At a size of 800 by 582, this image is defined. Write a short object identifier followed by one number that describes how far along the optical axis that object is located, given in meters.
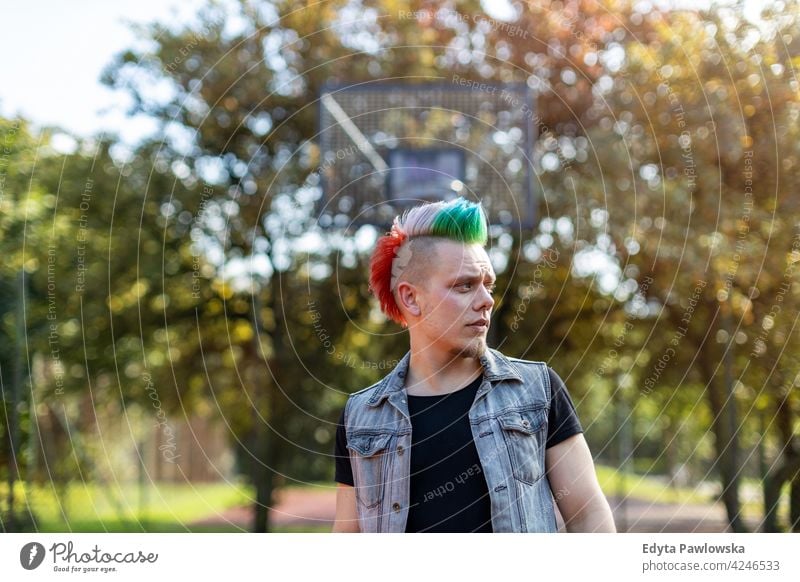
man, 2.79
